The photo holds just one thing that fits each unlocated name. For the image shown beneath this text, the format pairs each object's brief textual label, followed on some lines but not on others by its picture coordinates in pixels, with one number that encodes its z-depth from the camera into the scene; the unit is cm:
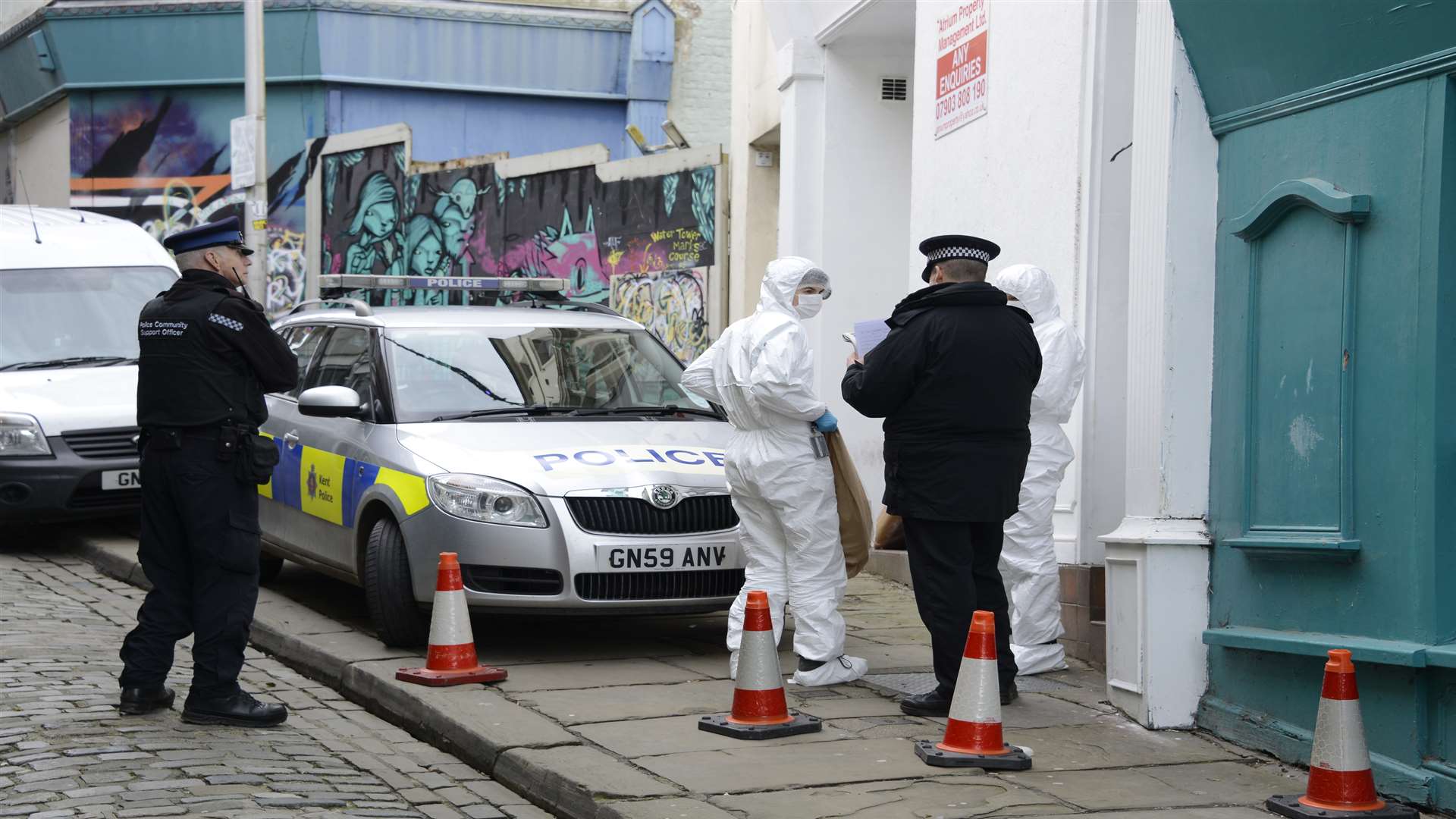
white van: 1128
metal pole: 1530
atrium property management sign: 959
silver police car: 755
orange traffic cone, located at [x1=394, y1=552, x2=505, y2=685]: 708
